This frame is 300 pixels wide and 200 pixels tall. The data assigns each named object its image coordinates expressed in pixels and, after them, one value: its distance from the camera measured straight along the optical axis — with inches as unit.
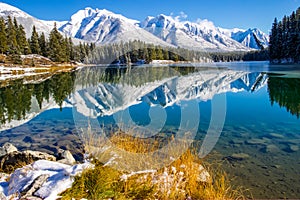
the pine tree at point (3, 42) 2235.5
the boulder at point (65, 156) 264.4
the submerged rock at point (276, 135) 369.3
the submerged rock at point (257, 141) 344.7
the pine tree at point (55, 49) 2765.7
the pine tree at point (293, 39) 2427.4
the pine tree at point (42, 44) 2946.6
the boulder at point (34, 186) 142.8
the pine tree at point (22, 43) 2573.8
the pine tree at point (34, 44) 2785.4
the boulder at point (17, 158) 246.4
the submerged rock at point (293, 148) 312.2
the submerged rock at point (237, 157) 289.9
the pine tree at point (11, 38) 2198.6
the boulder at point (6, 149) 288.4
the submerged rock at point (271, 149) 312.8
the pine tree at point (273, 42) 2837.1
